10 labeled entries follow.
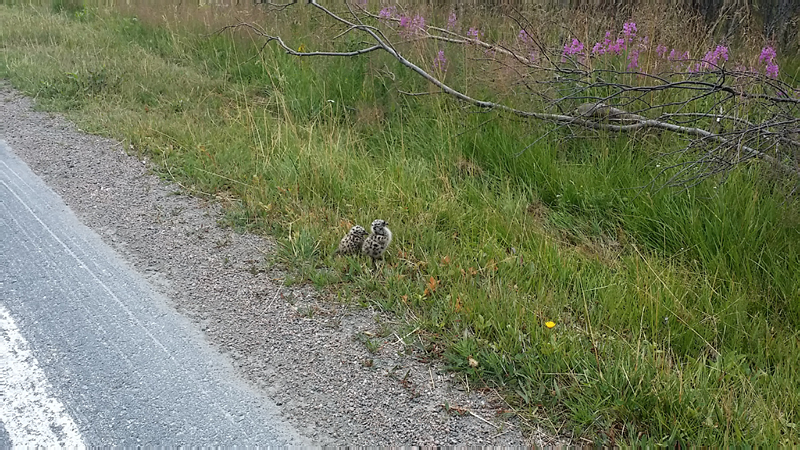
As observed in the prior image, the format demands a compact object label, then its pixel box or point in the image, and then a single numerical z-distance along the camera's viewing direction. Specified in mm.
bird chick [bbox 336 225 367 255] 4574
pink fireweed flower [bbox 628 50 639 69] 6373
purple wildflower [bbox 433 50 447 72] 7031
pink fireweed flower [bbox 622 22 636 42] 6674
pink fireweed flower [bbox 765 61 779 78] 5676
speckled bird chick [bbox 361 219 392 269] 4477
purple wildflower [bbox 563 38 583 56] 6390
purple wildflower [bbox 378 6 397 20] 8164
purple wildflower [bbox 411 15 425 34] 7590
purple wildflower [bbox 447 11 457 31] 7973
